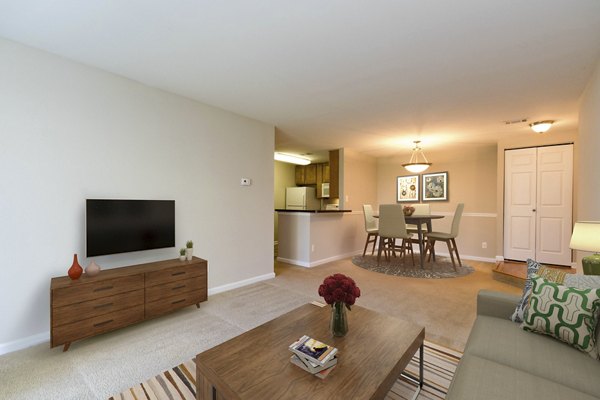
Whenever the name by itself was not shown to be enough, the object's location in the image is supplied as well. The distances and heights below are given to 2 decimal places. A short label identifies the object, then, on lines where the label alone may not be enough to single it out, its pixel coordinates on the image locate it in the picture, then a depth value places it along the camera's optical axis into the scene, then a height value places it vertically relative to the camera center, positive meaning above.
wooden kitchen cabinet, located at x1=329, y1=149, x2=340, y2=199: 5.91 +0.59
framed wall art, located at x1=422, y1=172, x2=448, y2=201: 5.93 +0.33
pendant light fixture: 5.05 +0.98
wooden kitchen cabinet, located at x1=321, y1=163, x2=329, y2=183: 7.17 +0.74
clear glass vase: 1.54 -0.71
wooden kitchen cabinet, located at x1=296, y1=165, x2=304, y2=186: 7.75 +0.70
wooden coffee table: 1.12 -0.80
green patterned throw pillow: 1.35 -0.60
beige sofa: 1.07 -0.77
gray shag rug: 4.24 -1.18
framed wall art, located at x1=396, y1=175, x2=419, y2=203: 6.32 +0.29
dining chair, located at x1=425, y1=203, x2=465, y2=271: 4.67 -0.61
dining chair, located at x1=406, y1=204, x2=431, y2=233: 5.70 -0.20
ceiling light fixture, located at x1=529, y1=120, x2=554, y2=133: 3.74 +1.09
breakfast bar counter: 4.90 -0.73
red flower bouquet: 1.50 -0.52
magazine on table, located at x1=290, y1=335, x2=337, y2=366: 1.24 -0.74
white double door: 4.37 -0.02
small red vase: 2.12 -0.60
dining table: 4.54 -0.41
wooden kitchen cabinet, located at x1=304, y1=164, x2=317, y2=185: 7.43 +0.70
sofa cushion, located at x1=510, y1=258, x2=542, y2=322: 1.64 -0.61
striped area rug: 1.58 -1.18
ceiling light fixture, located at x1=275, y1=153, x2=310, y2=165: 6.54 +1.04
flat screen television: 2.34 -0.28
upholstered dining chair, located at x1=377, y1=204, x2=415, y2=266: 4.58 -0.44
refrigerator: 7.09 +0.00
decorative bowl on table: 5.05 -0.20
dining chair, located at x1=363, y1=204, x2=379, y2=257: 5.51 -0.49
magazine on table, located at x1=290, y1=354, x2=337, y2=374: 1.22 -0.78
